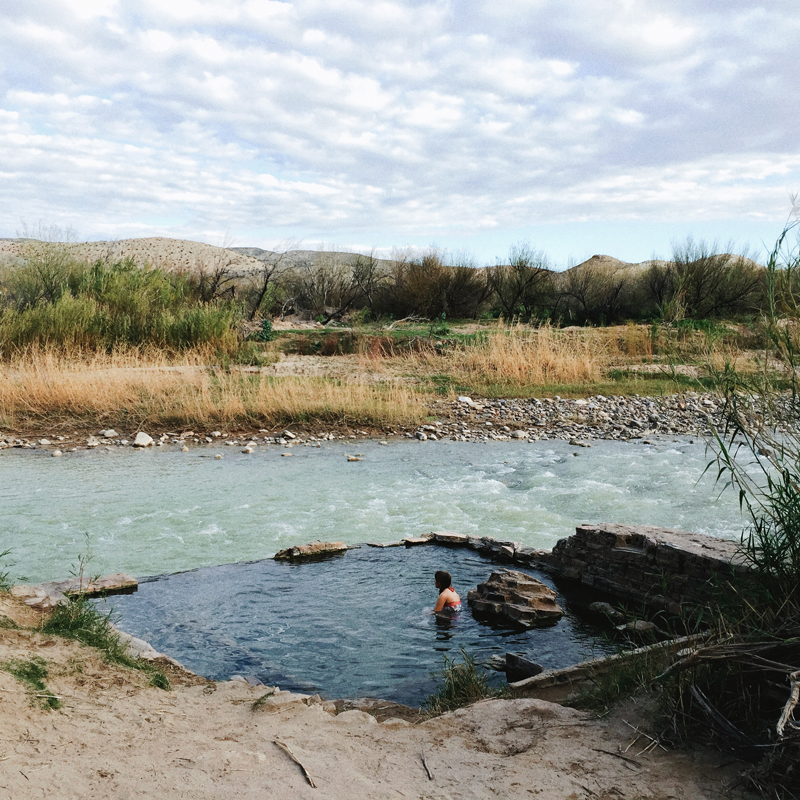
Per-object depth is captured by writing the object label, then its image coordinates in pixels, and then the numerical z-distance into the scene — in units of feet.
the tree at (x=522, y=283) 104.99
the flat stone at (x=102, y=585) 19.76
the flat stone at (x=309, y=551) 24.25
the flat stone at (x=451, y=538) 25.29
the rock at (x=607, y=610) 19.13
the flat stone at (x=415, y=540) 25.48
